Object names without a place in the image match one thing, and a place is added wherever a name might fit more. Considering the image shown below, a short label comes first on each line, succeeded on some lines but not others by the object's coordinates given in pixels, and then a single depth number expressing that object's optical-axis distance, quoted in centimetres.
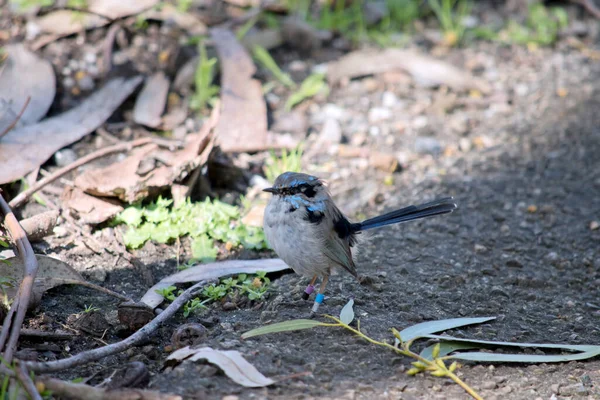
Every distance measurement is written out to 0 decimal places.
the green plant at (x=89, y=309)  751
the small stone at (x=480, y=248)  958
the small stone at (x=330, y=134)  1219
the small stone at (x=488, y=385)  667
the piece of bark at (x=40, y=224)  833
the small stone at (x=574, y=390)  670
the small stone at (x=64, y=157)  1032
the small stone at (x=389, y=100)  1334
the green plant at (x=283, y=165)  1085
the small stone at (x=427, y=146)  1219
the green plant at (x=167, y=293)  798
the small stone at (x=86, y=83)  1200
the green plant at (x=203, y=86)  1195
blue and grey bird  789
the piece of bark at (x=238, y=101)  1152
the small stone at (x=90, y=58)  1246
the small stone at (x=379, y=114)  1291
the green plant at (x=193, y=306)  774
